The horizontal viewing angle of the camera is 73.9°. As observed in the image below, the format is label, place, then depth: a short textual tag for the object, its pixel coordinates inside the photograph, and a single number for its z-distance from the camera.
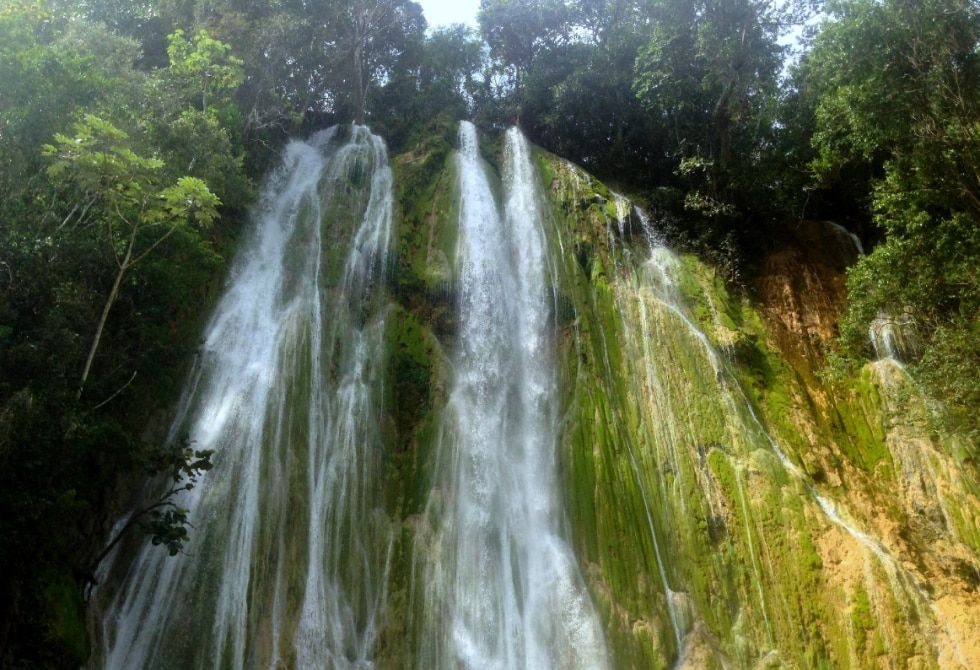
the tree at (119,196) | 10.09
